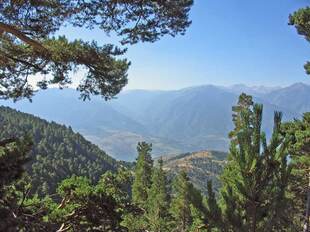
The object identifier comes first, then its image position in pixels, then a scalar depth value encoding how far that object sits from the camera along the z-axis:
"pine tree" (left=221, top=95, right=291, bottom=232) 8.98
